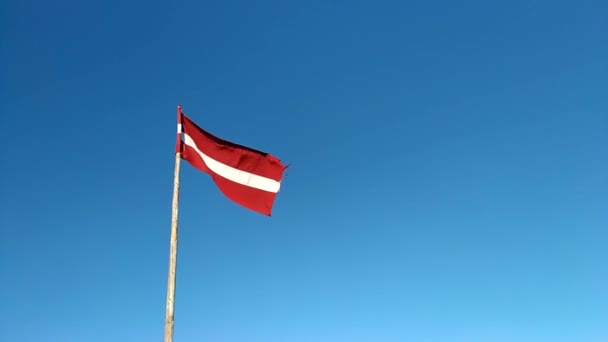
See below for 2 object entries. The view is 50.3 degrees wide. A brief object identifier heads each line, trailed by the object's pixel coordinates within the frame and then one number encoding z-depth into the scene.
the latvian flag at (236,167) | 13.47
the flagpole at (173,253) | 10.72
